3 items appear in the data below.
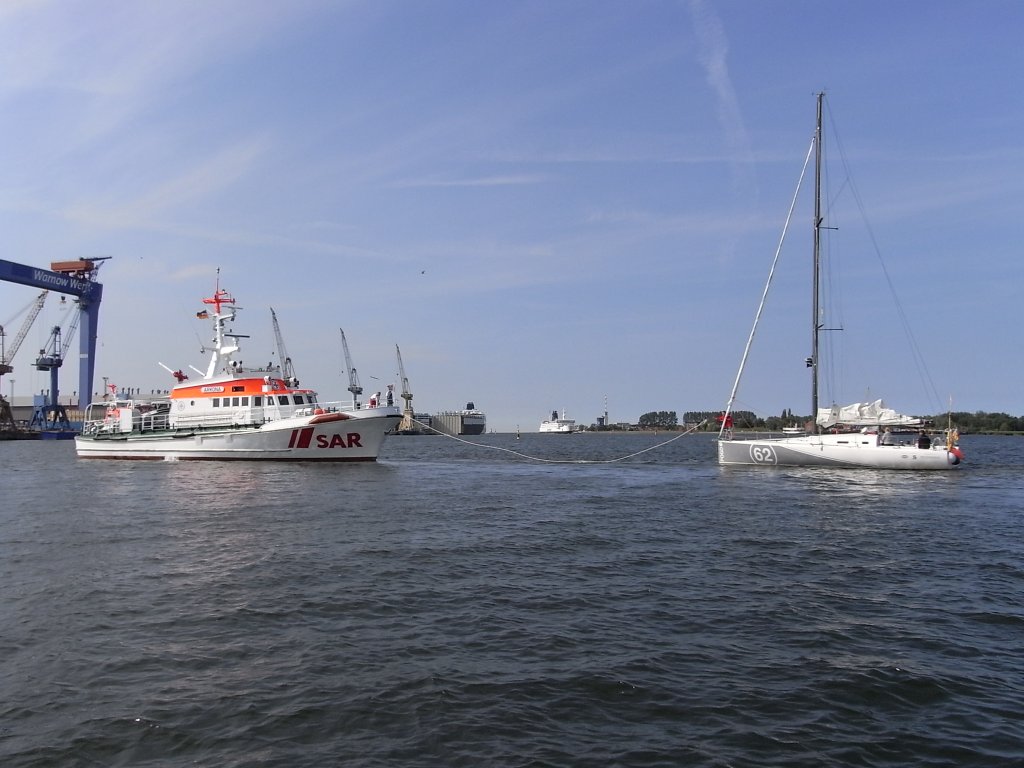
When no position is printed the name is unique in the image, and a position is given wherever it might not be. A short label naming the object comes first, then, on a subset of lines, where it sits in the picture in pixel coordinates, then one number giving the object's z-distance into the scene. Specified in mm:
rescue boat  43062
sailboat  37750
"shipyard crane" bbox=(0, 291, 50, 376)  110562
